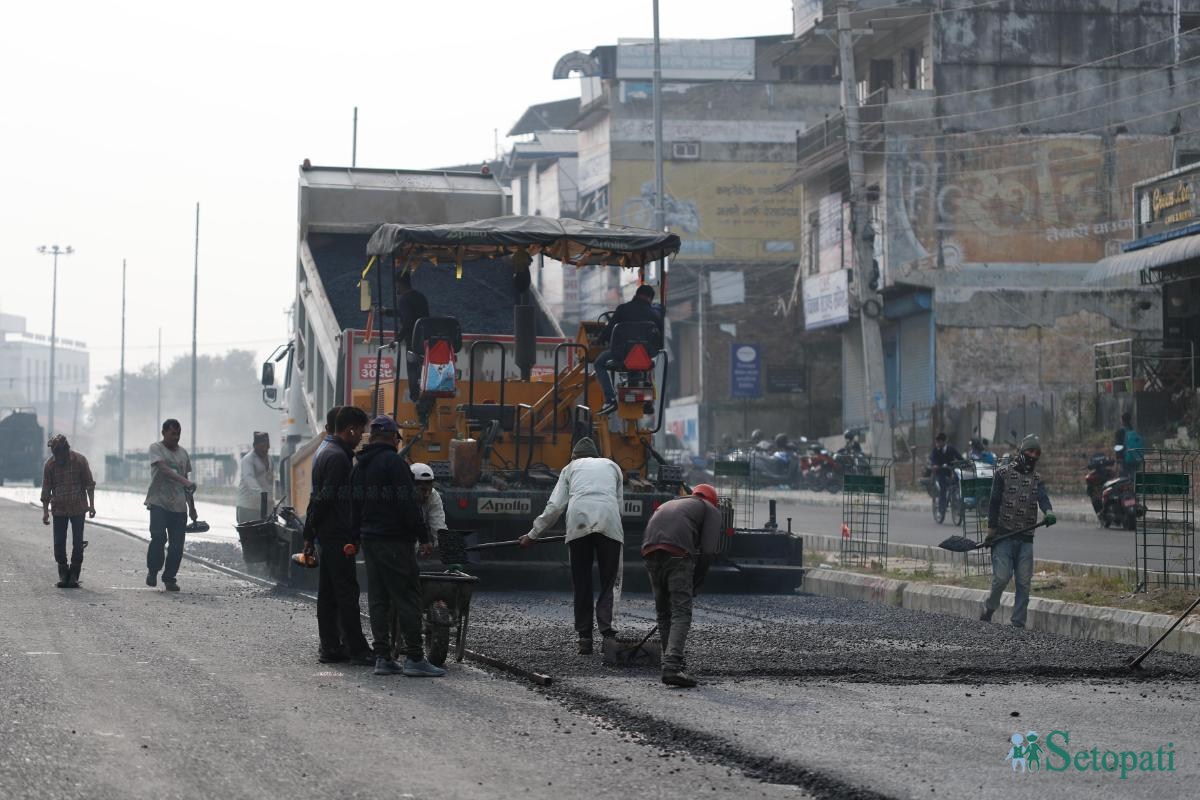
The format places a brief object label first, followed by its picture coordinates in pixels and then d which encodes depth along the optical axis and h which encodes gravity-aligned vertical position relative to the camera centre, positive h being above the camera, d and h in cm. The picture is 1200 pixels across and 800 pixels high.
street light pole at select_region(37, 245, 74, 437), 10416 +1131
